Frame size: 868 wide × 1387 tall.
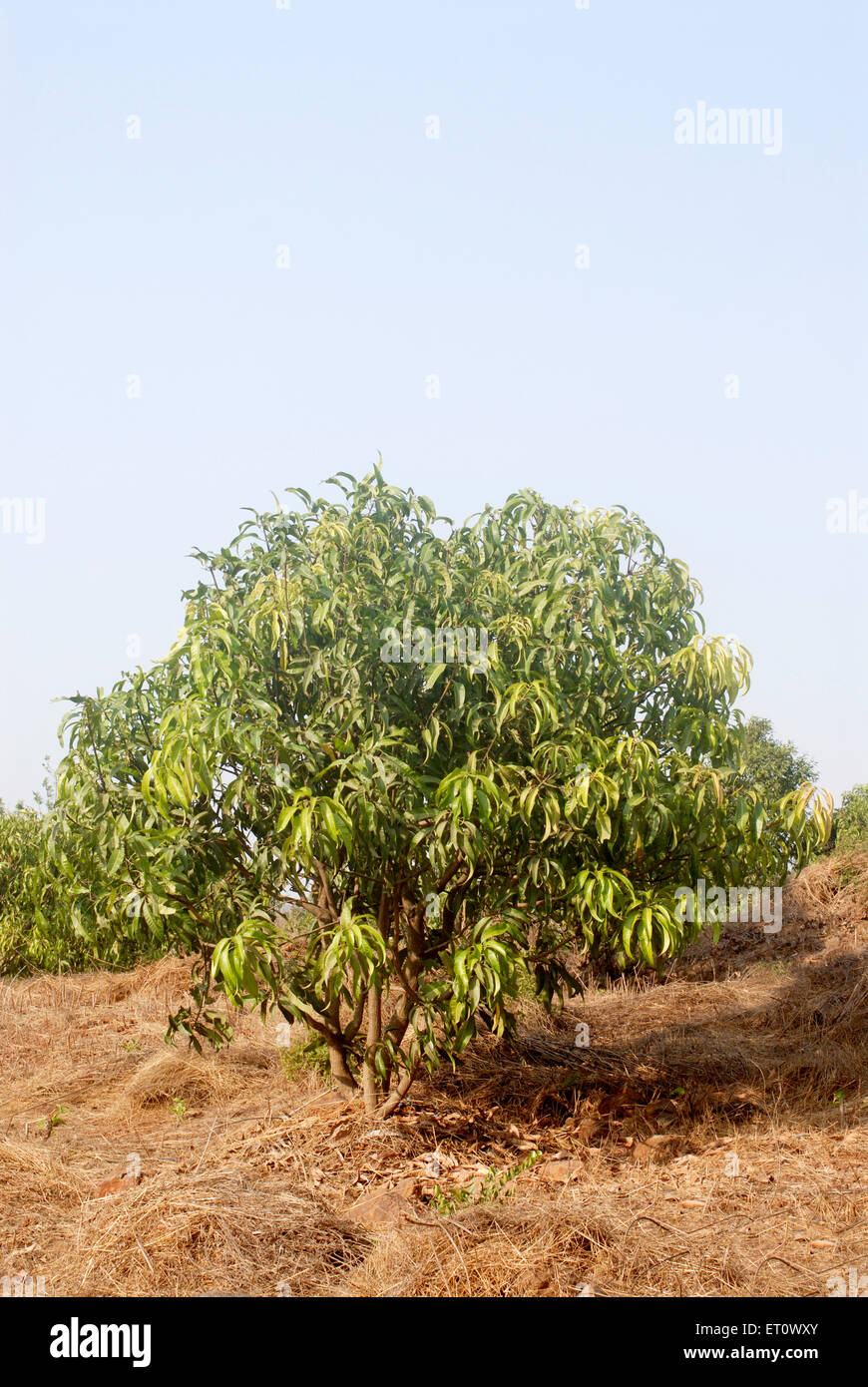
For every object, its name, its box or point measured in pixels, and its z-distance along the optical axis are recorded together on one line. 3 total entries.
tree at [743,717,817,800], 17.84
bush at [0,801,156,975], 13.14
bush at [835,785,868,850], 14.59
